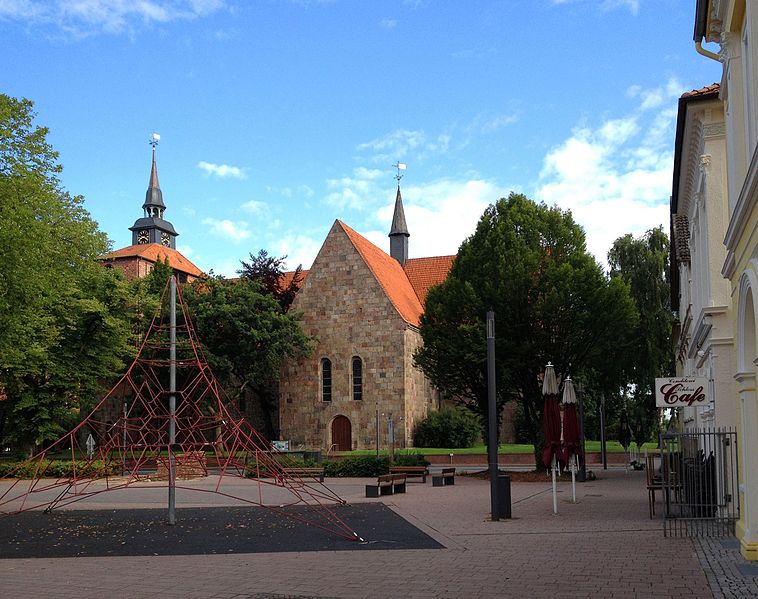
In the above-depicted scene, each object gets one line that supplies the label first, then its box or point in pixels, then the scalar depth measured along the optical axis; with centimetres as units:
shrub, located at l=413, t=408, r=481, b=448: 5241
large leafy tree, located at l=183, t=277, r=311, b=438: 5053
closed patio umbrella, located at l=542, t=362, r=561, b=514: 1906
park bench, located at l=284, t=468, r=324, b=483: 3028
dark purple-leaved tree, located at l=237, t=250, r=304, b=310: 5769
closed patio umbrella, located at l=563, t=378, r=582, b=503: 1955
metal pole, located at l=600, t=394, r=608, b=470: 3867
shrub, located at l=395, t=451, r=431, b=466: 3659
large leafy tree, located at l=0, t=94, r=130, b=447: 2402
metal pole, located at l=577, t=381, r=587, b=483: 3034
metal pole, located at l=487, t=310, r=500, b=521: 1784
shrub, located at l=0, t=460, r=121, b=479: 3441
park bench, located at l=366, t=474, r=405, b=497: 2411
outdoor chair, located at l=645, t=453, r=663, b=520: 1674
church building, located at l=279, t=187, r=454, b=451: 5241
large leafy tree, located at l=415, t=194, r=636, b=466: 3312
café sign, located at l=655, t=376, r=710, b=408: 1482
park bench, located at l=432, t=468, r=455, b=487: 2903
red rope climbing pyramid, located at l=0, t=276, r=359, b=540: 1708
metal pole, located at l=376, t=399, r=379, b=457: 4686
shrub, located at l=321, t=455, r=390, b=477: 3450
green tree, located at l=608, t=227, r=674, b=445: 4041
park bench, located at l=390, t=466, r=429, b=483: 3180
